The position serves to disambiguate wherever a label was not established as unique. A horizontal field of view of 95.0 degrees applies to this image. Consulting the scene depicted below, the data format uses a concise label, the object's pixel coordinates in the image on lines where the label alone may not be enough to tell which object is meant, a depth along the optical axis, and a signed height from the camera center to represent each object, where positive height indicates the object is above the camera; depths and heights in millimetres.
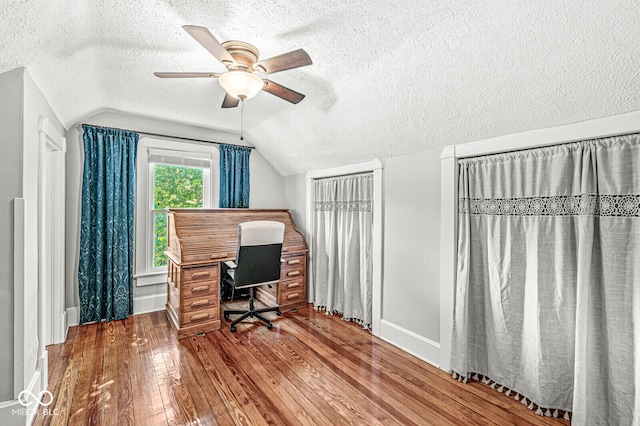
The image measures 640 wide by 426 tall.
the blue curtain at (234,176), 4059 +516
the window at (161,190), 3604 +288
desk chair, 3045 -507
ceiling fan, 1649 +877
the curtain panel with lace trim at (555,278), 1632 -421
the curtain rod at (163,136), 3331 +963
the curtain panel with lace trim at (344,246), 3279 -412
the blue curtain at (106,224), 3199 -136
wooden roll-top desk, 3021 -598
